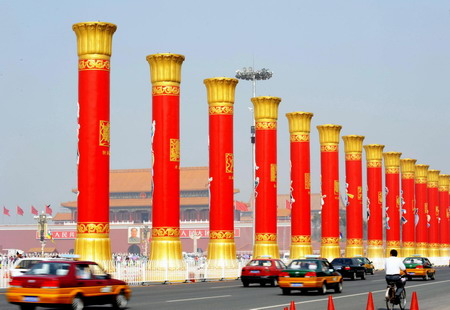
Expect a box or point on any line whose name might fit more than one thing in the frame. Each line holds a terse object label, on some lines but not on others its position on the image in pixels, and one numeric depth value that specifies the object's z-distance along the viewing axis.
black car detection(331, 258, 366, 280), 52.72
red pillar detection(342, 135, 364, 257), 79.38
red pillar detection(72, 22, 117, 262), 42.38
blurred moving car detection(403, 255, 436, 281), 50.00
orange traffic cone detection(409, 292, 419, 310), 20.48
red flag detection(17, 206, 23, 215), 142.00
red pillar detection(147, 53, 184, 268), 48.81
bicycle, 25.31
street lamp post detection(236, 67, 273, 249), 91.31
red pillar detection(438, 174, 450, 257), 114.89
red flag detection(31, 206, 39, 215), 138.34
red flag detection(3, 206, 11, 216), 149.25
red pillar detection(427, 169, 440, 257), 109.00
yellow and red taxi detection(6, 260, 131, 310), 22.84
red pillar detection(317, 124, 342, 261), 73.19
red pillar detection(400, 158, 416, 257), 96.69
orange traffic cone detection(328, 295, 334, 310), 19.85
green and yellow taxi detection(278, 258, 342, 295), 34.16
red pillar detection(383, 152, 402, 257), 90.62
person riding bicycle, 25.50
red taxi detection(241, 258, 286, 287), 42.41
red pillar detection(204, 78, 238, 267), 55.47
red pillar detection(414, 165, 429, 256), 103.38
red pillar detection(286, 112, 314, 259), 68.31
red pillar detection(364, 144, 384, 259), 84.56
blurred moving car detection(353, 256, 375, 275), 62.91
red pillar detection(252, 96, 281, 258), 62.22
